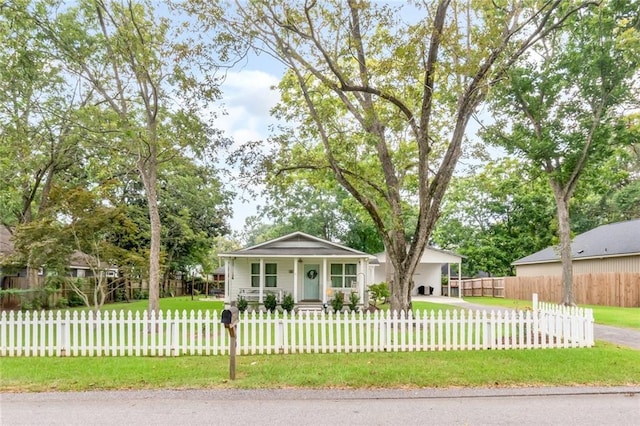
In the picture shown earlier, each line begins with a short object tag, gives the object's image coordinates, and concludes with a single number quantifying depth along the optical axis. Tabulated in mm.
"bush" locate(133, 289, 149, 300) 29312
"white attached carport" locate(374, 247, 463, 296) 30734
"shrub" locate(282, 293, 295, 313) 18391
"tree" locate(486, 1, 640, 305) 15828
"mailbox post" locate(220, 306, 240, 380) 6566
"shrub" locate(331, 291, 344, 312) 18403
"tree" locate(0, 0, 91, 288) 10492
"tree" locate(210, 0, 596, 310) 9719
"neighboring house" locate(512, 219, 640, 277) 21344
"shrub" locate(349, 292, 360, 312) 18547
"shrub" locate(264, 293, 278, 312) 18500
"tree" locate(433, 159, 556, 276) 36531
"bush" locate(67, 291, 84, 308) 21500
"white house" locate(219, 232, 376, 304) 20344
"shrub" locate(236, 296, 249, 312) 18375
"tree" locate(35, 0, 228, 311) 10906
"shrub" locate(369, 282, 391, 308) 22984
